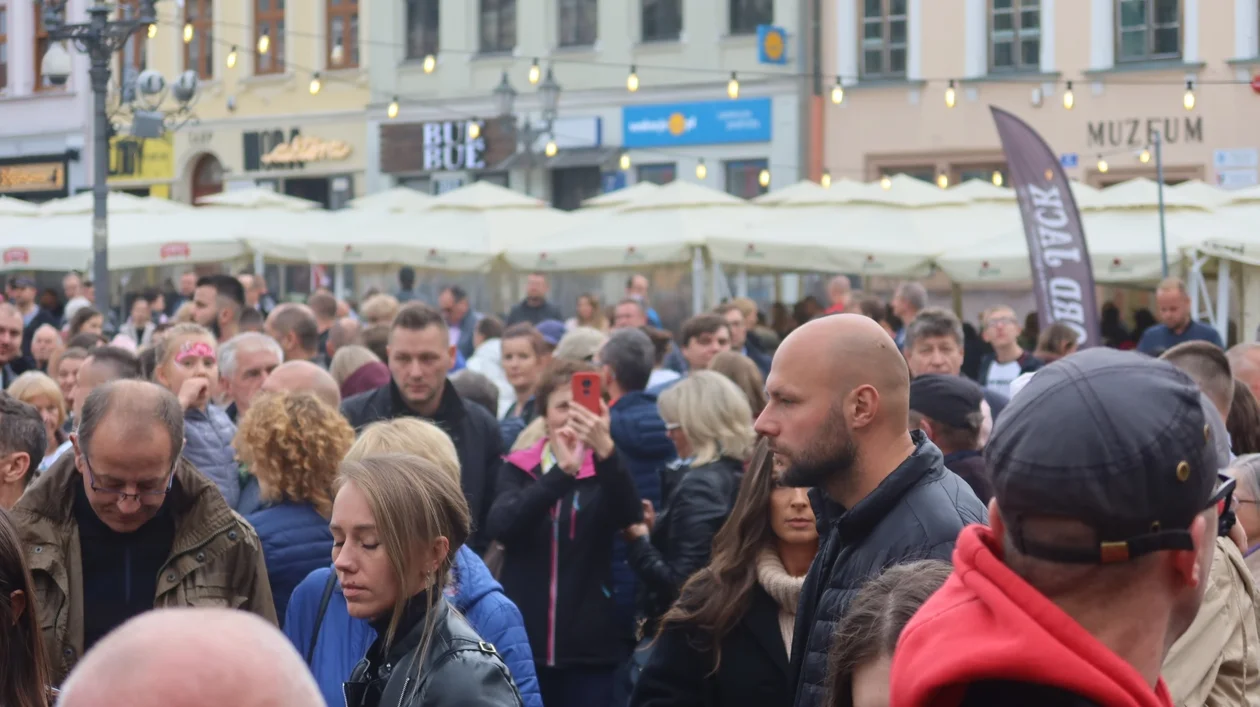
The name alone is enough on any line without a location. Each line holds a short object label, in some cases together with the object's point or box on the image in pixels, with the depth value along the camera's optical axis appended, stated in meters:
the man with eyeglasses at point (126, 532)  4.27
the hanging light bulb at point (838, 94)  27.23
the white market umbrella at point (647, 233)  19.36
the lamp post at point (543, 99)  25.88
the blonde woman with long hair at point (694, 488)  5.91
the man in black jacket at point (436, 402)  6.91
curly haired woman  5.07
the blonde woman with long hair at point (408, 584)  3.39
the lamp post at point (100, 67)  15.03
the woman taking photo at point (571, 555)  6.10
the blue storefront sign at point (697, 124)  30.08
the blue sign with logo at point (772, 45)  29.73
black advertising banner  13.30
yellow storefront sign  37.62
